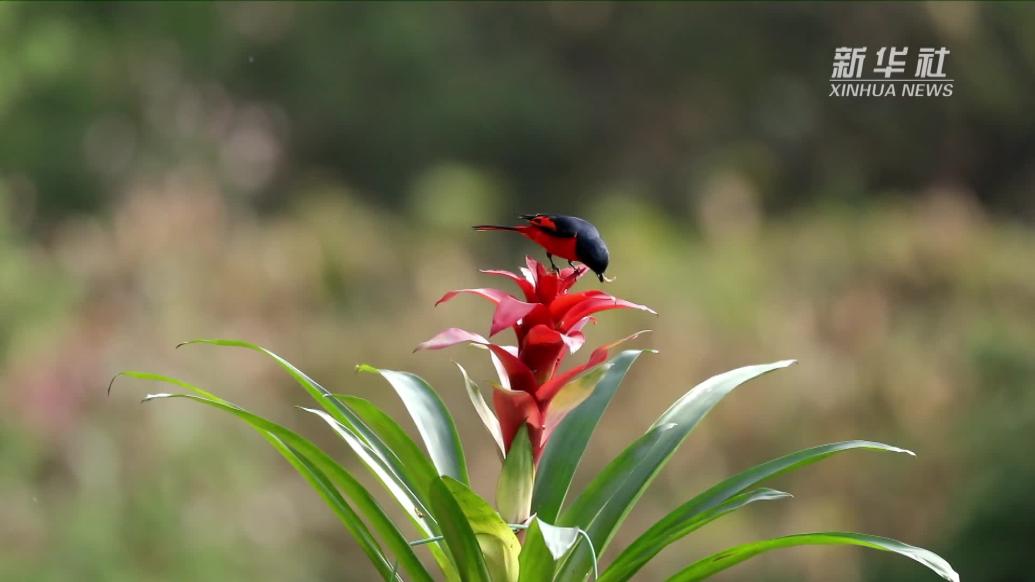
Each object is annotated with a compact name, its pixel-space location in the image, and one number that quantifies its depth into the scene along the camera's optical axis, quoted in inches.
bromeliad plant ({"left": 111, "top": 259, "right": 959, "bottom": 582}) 258.4
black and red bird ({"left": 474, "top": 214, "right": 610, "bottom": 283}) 264.0
